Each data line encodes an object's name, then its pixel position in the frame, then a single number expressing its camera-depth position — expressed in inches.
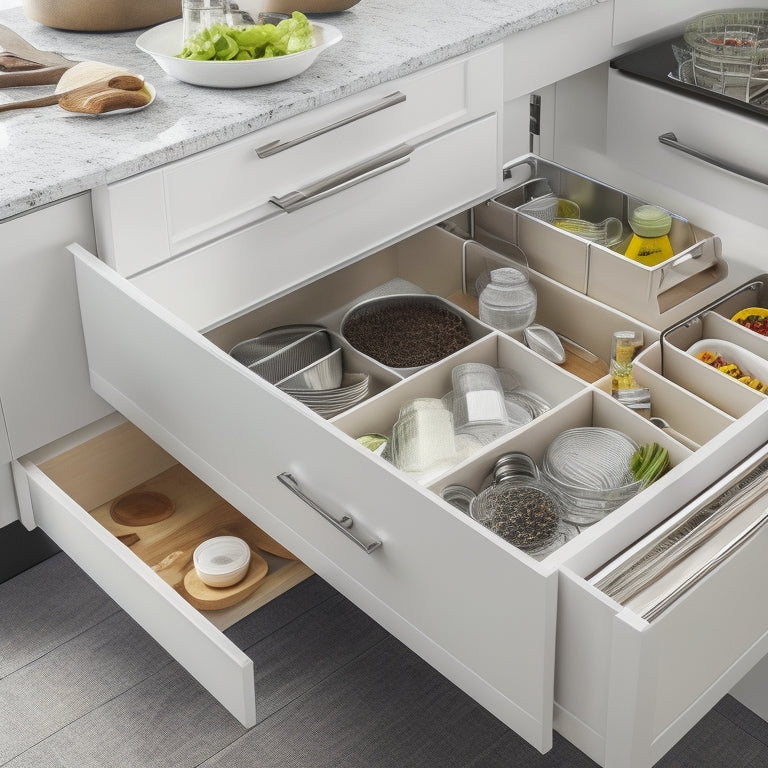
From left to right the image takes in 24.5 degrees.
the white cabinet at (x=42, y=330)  87.4
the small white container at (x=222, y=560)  91.9
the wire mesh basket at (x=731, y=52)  106.3
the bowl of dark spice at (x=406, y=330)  98.7
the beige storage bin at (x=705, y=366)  91.3
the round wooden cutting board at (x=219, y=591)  91.8
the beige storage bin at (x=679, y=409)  89.9
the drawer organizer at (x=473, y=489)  73.8
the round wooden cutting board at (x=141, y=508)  97.7
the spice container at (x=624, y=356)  93.1
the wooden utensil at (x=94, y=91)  90.5
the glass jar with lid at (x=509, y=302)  99.4
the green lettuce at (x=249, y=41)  92.6
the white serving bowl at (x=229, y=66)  92.1
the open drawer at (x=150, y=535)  82.7
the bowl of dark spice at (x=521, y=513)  83.6
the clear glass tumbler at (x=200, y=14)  93.1
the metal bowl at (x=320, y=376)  95.3
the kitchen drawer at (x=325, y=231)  92.0
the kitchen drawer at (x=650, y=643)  72.4
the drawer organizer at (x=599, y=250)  98.1
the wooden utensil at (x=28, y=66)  94.5
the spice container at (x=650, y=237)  102.4
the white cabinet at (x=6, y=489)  92.0
